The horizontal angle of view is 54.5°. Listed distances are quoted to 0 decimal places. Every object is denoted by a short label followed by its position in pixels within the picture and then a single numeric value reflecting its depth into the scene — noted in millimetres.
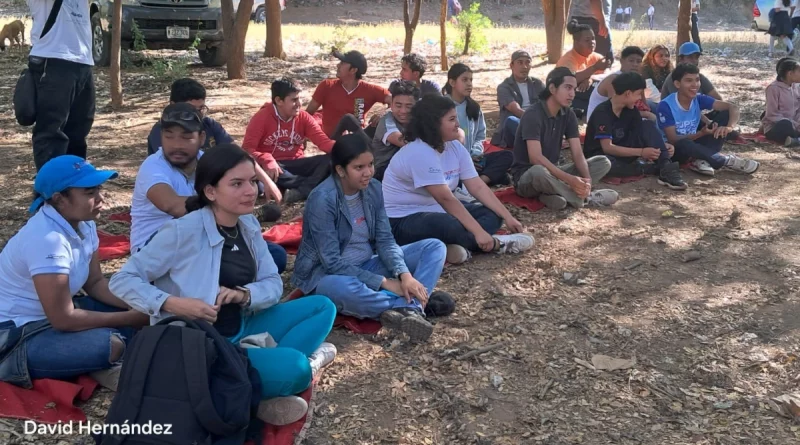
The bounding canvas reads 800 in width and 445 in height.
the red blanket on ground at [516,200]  5820
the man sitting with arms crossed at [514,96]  7062
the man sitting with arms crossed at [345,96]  6578
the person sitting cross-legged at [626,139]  6340
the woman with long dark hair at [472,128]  6242
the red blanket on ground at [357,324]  3771
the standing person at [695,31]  13534
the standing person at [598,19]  10414
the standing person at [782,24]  14117
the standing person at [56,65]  4914
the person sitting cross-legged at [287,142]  5707
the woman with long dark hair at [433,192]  4535
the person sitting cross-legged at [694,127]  6723
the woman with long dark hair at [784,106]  7707
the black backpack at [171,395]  2527
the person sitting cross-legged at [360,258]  3699
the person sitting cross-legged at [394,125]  5766
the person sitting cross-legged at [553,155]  5609
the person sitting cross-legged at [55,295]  2951
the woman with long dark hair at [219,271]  2892
